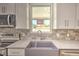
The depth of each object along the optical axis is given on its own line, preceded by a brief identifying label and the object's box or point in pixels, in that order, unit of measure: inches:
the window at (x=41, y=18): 43.4
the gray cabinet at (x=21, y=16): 43.5
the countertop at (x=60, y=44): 39.3
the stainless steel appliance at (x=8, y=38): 43.4
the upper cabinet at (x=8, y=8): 42.7
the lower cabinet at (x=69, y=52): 37.1
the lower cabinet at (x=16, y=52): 38.0
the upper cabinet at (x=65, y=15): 43.7
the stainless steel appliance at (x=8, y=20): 41.6
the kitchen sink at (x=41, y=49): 39.2
